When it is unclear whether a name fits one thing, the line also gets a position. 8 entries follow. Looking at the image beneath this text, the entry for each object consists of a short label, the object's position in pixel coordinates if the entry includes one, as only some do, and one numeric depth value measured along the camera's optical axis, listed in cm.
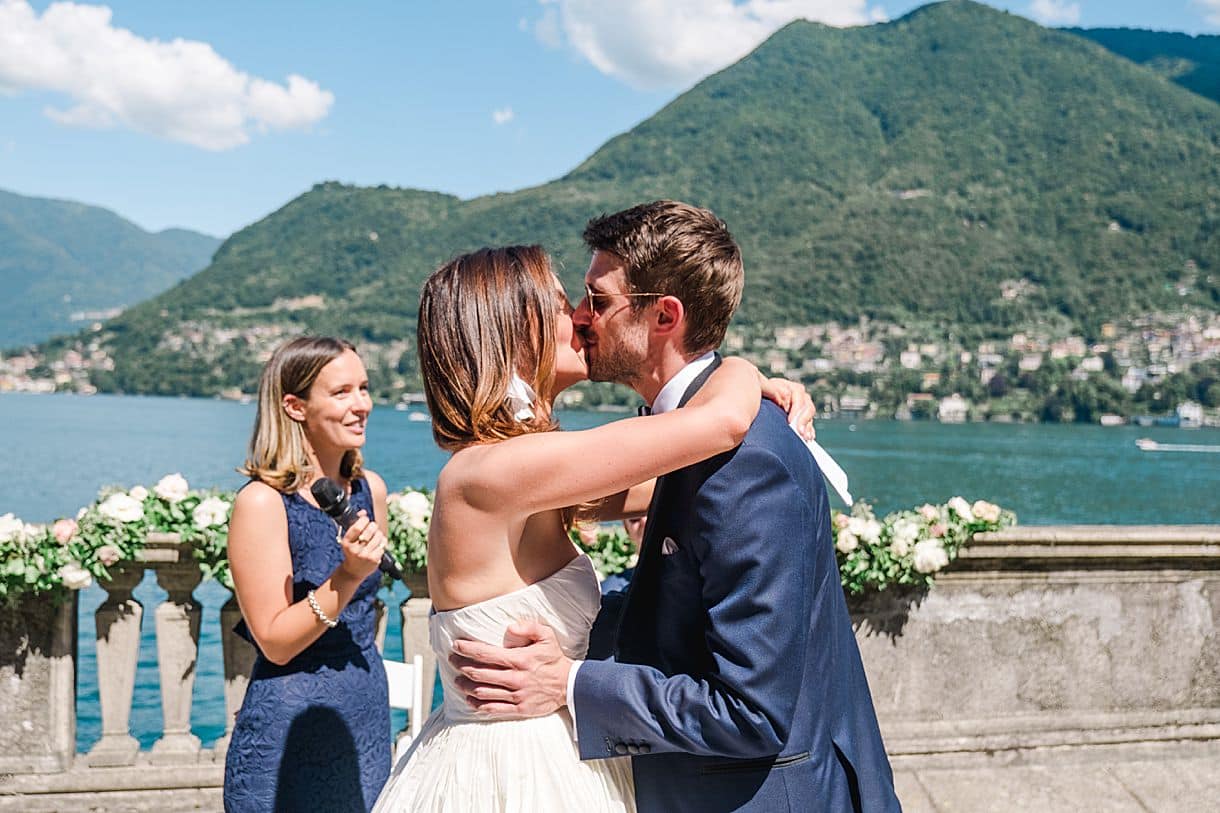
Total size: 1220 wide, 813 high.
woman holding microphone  268
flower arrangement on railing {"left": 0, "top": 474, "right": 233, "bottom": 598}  354
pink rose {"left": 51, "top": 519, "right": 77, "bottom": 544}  359
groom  179
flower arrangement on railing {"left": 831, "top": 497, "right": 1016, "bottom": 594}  400
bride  187
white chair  373
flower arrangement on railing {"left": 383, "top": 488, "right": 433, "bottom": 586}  404
